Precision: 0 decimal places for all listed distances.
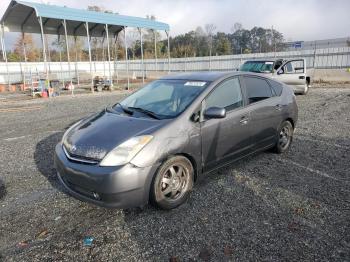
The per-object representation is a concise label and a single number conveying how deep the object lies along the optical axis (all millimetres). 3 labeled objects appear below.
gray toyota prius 3051
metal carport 17848
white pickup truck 12977
